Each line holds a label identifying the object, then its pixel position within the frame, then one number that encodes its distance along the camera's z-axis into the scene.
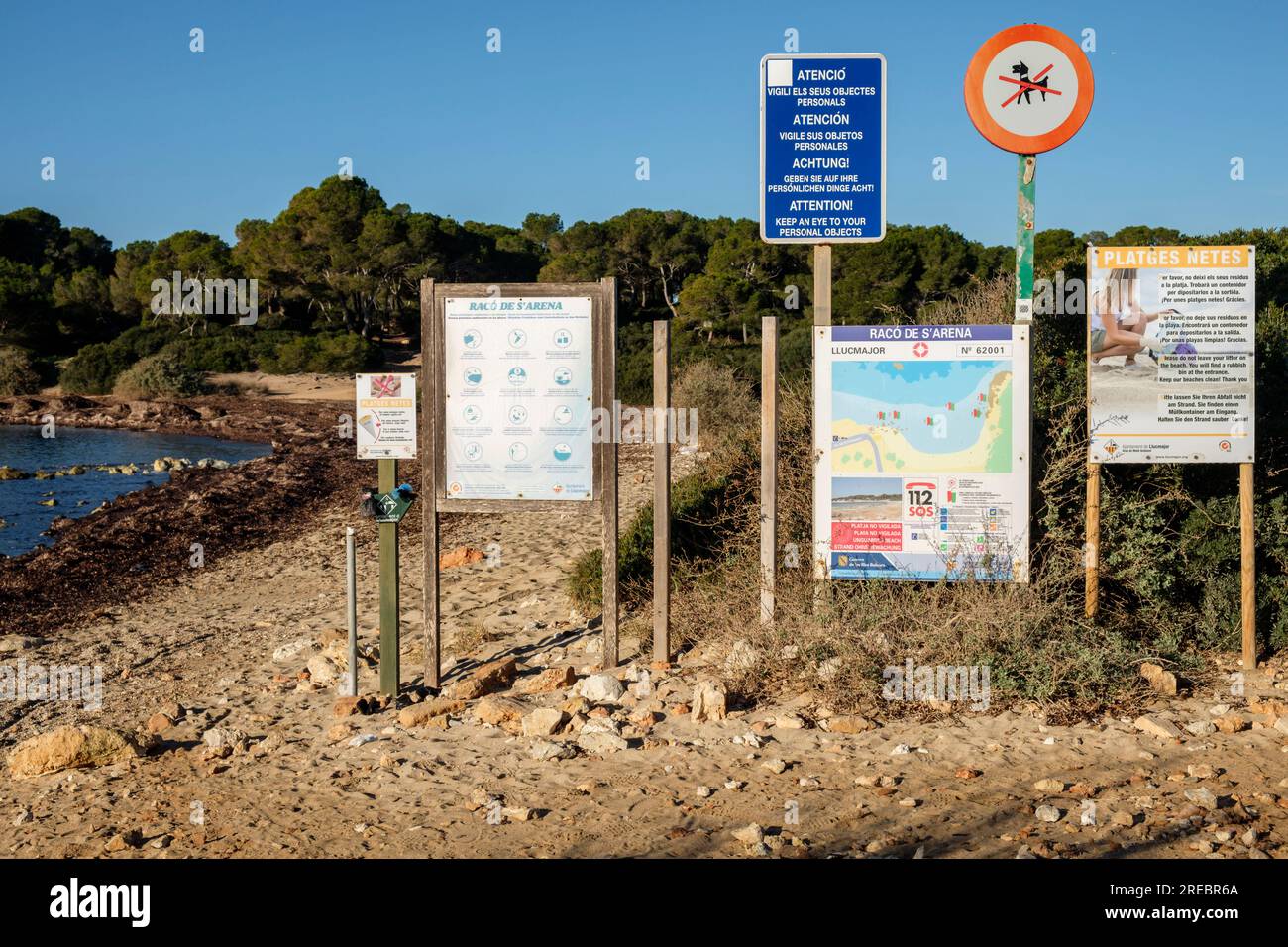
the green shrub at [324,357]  41.75
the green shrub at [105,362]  42.12
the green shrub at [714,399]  18.02
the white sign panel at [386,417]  6.84
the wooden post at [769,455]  7.05
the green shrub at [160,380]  39.06
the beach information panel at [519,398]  6.99
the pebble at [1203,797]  4.92
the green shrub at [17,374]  41.78
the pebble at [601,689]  6.54
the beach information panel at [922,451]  6.92
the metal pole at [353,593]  6.75
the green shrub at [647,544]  8.52
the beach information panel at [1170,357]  7.00
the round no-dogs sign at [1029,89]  6.77
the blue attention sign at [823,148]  7.05
